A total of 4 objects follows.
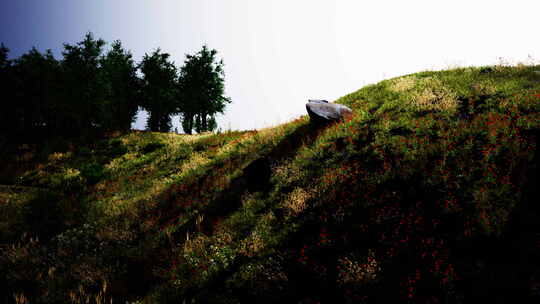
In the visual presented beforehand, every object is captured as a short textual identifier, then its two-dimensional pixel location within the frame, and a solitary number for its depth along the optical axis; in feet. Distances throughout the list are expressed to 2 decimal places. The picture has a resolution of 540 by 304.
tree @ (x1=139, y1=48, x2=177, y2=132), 113.29
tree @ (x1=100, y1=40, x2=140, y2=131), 108.78
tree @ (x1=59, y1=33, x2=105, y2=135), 95.71
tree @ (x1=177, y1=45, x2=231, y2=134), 114.11
